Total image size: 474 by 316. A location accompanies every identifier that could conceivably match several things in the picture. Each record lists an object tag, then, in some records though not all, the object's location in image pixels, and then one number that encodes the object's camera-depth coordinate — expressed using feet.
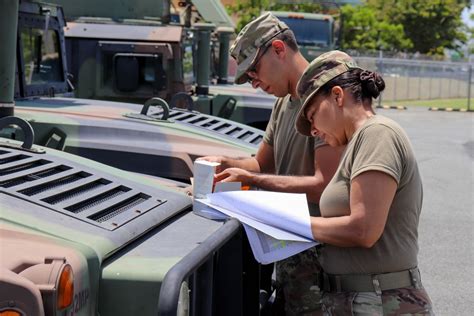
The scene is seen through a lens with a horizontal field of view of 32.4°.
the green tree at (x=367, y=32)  119.03
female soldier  7.28
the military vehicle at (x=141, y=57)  22.22
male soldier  9.39
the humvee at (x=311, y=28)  64.80
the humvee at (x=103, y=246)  5.58
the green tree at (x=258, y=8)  100.58
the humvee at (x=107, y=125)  12.87
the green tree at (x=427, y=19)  136.26
